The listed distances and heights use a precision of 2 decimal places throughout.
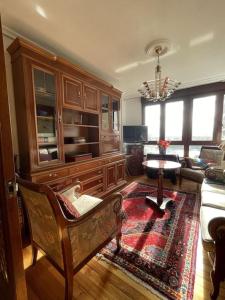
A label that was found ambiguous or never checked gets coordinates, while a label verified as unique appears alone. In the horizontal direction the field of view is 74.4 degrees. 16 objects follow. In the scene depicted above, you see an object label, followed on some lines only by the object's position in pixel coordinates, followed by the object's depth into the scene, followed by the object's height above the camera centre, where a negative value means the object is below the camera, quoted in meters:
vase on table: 3.99 -0.42
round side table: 2.41 -0.81
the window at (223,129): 3.67 +0.13
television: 4.48 +0.05
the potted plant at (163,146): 3.48 -0.25
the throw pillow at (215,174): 2.30 -0.63
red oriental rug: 1.24 -1.22
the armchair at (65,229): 0.98 -0.72
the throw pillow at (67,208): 1.09 -0.54
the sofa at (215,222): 1.03 -0.77
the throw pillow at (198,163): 3.25 -0.61
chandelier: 2.21 +0.78
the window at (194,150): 4.08 -0.42
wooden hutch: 1.77 +0.26
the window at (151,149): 4.80 -0.44
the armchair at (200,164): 3.01 -0.65
